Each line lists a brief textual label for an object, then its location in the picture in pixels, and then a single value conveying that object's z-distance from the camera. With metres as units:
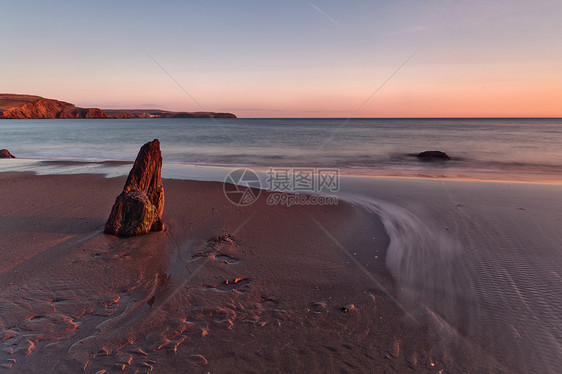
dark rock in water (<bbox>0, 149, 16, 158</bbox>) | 19.62
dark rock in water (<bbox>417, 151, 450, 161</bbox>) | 21.31
